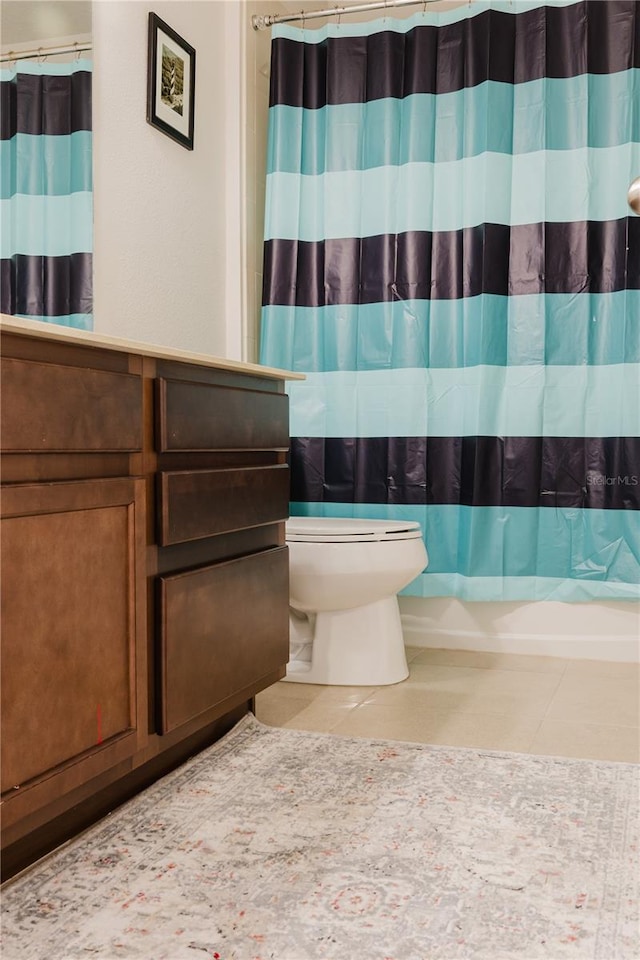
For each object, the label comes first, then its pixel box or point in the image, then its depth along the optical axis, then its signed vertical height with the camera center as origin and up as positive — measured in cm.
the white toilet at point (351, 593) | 234 -41
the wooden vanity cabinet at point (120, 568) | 119 -21
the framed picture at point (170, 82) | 236 +98
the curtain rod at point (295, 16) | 277 +135
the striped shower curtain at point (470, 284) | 260 +48
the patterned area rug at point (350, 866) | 116 -65
